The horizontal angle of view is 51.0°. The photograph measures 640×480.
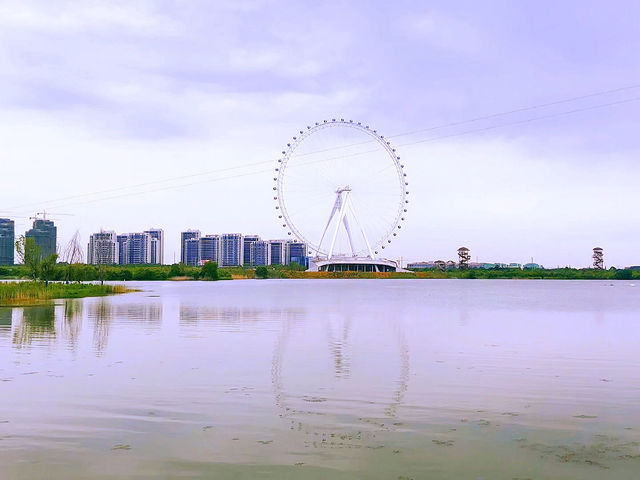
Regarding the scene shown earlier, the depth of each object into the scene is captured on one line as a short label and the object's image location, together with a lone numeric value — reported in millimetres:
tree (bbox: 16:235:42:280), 62531
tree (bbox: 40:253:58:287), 62888
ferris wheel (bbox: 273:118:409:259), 114125
